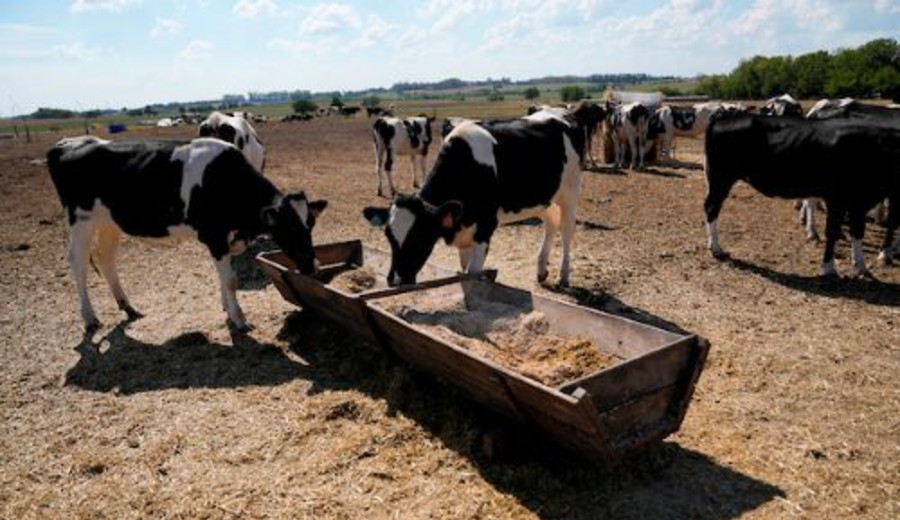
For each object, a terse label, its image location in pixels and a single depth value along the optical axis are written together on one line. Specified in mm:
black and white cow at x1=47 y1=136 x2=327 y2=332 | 7039
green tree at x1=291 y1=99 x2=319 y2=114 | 98675
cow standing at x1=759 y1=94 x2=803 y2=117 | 15621
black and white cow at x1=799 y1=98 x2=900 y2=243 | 10483
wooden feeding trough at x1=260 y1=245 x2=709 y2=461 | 4000
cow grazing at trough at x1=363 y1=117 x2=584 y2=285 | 6516
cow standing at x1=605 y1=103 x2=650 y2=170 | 20906
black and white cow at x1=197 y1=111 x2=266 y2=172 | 11203
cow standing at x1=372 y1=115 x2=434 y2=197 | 17078
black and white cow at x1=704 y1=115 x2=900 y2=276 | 8570
